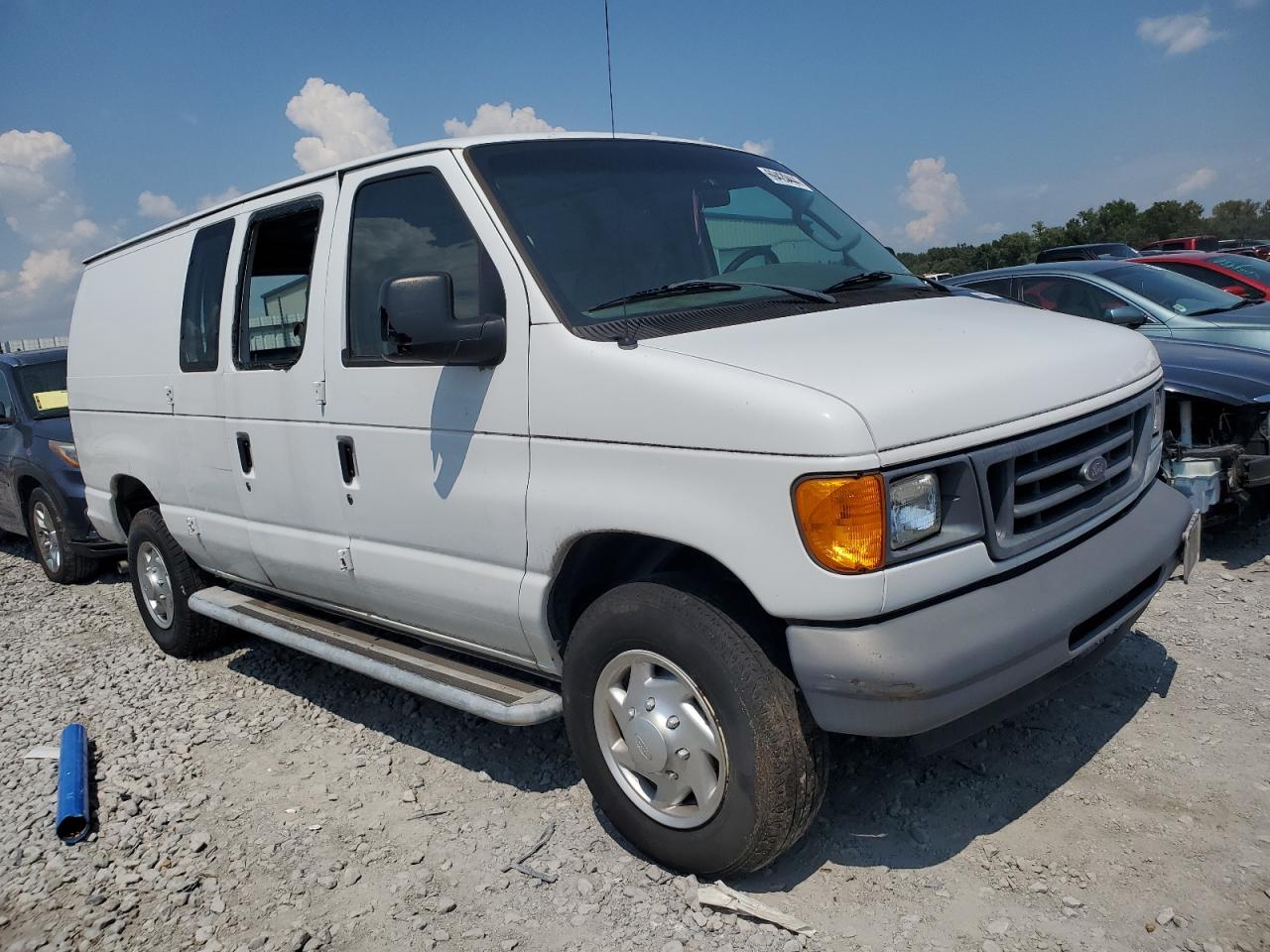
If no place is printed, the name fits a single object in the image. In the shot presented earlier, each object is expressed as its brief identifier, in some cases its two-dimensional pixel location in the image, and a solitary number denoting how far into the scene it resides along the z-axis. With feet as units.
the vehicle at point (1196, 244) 77.21
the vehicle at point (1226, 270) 29.25
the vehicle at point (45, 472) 24.02
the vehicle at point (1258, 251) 69.57
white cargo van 8.04
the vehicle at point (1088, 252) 60.44
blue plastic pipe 11.82
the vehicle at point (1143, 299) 22.41
